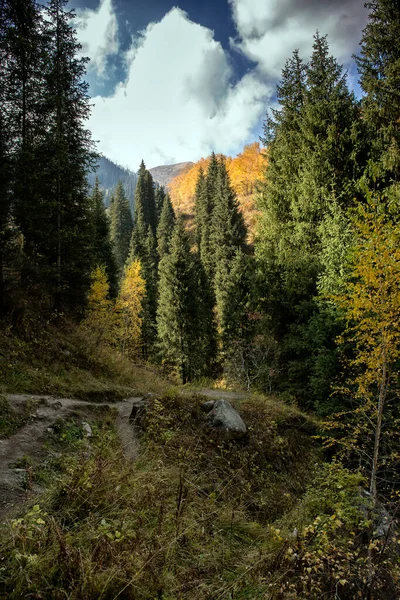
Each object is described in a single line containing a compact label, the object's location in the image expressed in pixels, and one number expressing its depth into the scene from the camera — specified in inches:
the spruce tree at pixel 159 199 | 2637.8
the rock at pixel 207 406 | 336.3
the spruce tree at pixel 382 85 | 470.9
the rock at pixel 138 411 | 290.7
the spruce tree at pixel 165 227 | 1935.3
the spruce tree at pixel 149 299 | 1305.4
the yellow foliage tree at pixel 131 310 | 1091.2
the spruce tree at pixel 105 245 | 1154.5
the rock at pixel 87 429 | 243.1
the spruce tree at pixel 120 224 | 2348.7
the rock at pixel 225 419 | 308.5
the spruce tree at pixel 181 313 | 970.1
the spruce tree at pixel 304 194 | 530.0
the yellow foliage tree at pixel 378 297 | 301.6
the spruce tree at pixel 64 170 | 531.8
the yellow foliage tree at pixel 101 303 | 907.8
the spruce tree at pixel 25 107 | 482.0
